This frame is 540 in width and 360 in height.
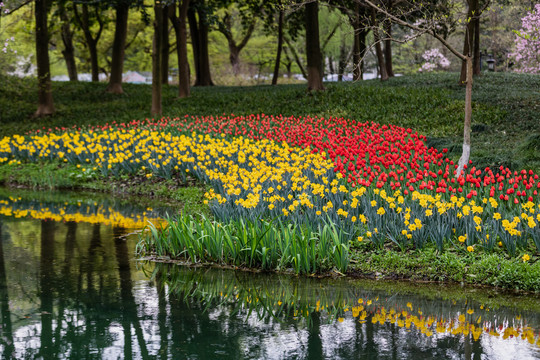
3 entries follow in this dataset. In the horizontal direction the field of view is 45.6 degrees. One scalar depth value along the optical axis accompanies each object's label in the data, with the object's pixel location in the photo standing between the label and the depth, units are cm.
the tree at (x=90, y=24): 3219
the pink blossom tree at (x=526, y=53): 2738
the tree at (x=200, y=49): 3244
